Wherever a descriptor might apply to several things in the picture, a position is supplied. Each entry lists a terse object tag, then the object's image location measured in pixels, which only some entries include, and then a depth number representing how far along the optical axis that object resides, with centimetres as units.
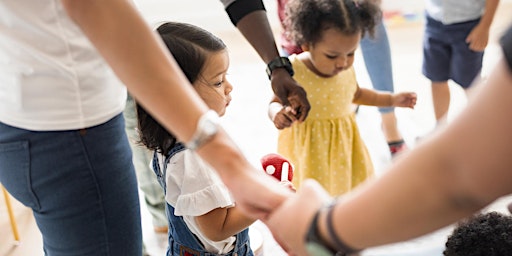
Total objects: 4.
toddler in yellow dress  170
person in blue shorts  215
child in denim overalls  107
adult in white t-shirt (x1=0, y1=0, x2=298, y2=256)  80
